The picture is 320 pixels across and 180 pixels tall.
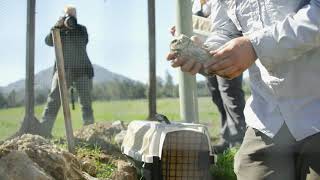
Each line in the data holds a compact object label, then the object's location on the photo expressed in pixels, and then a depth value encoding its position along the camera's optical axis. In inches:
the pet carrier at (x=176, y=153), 82.8
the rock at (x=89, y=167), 89.3
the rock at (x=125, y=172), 88.8
